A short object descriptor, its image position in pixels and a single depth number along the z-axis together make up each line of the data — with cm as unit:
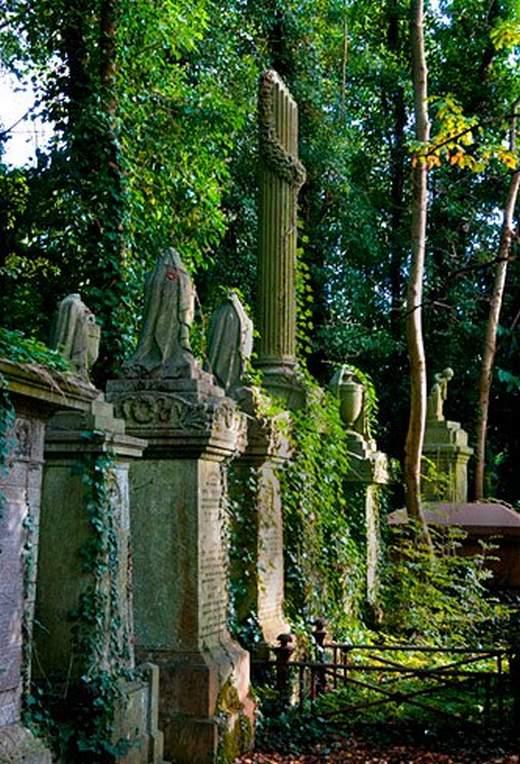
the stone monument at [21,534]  473
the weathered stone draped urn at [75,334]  771
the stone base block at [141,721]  623
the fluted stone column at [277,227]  1225
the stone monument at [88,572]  616
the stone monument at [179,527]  741
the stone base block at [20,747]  461
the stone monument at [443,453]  1877
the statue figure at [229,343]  949
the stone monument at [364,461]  1386
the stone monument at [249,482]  933
